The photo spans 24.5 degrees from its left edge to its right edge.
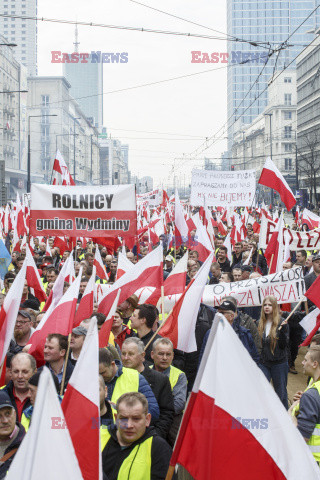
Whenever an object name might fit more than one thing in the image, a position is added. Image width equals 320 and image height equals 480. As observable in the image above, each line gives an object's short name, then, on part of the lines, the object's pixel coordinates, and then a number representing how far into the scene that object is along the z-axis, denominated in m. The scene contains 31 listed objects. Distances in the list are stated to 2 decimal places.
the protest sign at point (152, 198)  30.95
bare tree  66.82
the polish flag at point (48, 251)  14.22
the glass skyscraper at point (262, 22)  192.12
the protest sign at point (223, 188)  18.38
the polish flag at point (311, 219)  17.27
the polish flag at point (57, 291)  7.52
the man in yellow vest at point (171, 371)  5.79
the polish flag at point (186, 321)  6.70
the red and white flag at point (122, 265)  9.52
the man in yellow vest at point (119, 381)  5.17
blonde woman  7.39
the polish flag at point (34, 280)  9.91
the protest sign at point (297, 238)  12.03
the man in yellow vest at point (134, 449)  4.15
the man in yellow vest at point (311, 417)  4.89
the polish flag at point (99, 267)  11.09
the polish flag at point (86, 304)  7.25
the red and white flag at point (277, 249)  10.77
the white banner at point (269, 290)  8.48
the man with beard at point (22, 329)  7.11
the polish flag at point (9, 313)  5.69
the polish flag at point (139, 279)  7.72
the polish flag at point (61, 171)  12.89
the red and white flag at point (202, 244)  13.66
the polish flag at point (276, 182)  13.27
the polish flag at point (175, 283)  8.12
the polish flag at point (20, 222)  18.43
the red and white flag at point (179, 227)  15.06
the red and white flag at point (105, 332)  6.06
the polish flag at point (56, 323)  6.37
